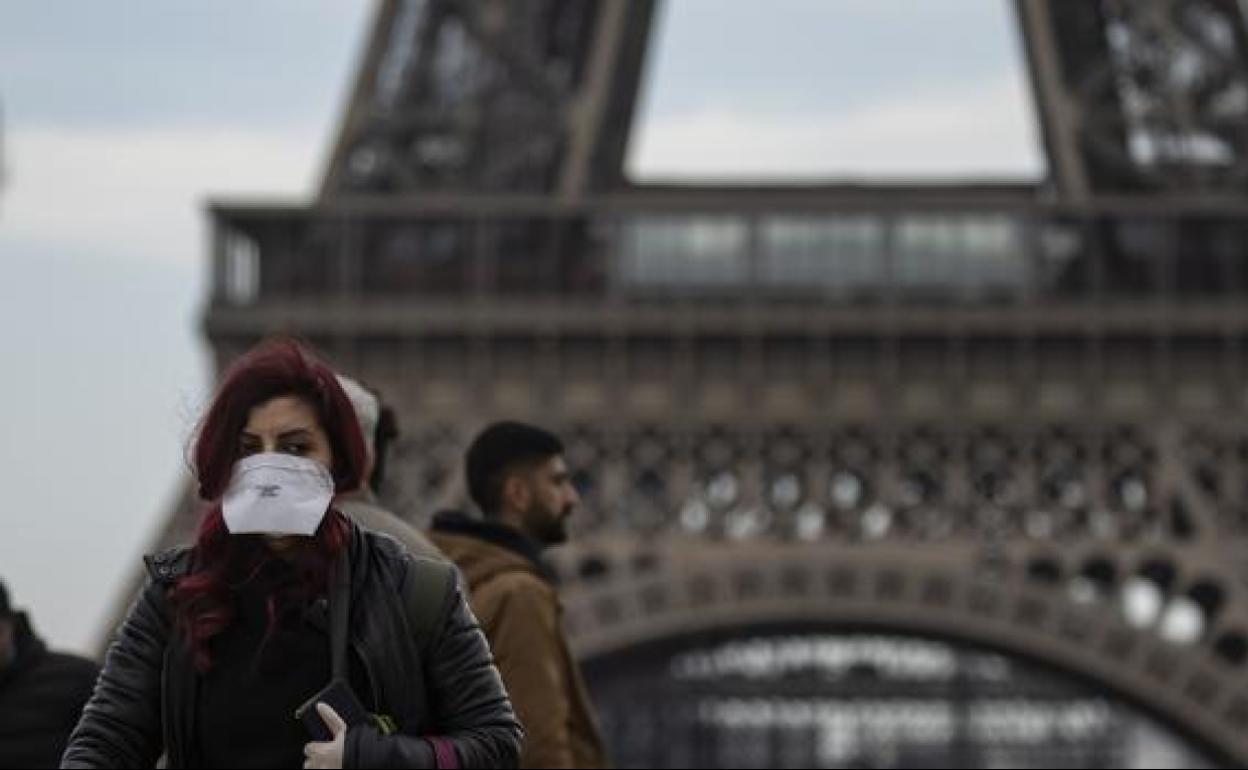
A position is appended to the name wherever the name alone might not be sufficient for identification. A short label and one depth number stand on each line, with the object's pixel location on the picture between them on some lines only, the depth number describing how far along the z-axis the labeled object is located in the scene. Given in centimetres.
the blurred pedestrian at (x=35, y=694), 1069
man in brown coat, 1074
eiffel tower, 4567
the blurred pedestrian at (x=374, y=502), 955
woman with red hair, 714
